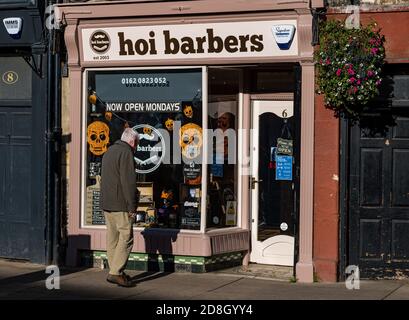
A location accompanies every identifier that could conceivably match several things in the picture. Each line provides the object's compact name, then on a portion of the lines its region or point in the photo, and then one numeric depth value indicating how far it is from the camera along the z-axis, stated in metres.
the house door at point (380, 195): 11.23
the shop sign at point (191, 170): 12.12
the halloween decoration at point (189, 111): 12.12
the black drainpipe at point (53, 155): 12.61
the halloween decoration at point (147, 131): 12.44
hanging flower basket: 10.67
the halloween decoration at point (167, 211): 12.24
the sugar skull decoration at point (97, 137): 12.61
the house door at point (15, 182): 12.96
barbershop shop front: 11.91
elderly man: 10.64
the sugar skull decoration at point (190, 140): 12.12
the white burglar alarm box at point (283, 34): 11.31
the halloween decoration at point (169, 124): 12.29
